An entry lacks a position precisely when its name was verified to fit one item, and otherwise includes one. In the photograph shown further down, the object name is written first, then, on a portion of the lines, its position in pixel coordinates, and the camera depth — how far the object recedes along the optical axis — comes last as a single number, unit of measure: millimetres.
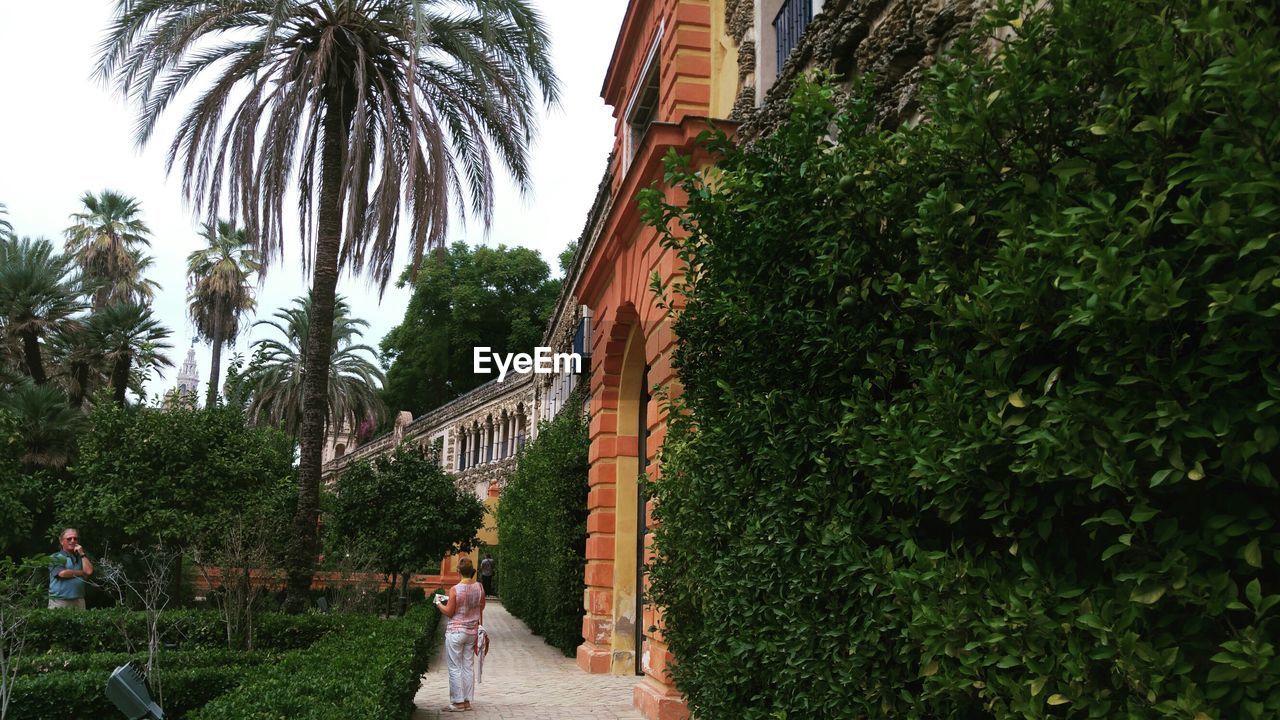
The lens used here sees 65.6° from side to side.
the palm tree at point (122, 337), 26969
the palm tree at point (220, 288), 43188
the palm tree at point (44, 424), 23188
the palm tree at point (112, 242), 39500
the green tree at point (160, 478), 18781
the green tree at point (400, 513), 21016
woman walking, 11055
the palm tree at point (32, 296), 25438
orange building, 11156
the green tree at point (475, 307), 56312
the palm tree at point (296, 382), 43062
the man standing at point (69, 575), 14703
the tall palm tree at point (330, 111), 15023
